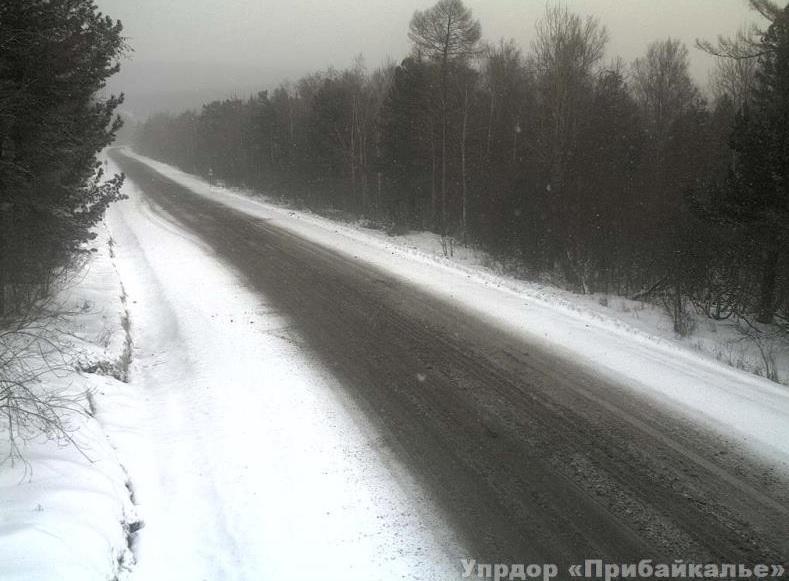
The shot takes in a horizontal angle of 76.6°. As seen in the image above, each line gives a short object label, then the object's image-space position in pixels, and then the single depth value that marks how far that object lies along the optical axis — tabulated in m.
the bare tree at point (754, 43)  11.88
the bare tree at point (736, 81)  26.88
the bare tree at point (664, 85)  37.89
